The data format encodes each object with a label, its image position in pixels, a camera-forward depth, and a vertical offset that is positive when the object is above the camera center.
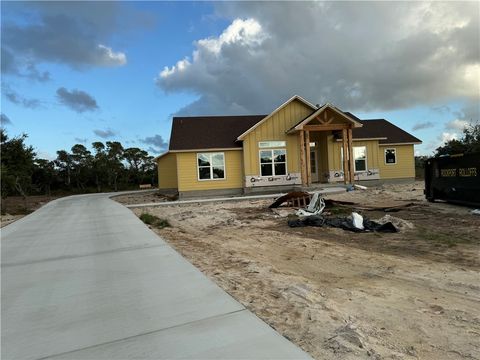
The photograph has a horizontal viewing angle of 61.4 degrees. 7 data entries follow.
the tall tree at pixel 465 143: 44.51 +2.78
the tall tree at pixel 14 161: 24.59 +1.80
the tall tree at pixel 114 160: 55.09 +3.31
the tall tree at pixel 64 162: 58.94 +3.62
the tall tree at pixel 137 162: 61.19 +3.29
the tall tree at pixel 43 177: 54.69 +1.51
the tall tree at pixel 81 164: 57.69 +3.22
